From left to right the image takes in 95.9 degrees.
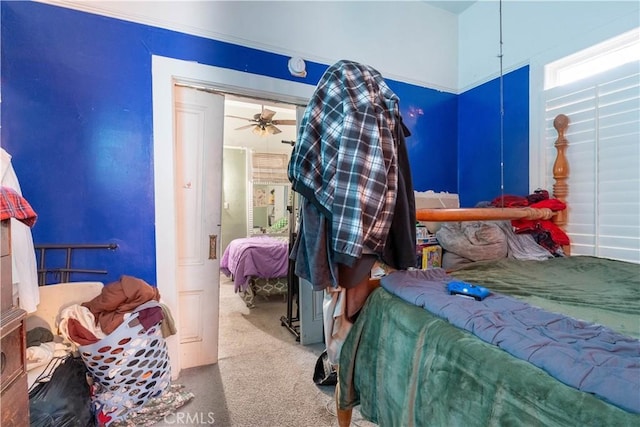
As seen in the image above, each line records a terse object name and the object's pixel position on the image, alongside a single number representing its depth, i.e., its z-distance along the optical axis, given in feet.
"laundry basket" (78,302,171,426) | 4.90
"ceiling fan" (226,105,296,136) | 12.75
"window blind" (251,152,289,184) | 17.57
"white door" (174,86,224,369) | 6.67
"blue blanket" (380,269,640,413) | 1.69
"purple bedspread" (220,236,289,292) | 11.07
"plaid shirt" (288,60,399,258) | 3.26
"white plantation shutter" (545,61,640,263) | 5.42
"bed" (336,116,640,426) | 1.80
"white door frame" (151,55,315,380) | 6.09
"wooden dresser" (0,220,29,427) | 2.47
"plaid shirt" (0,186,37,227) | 2.61
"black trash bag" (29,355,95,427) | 3.91
